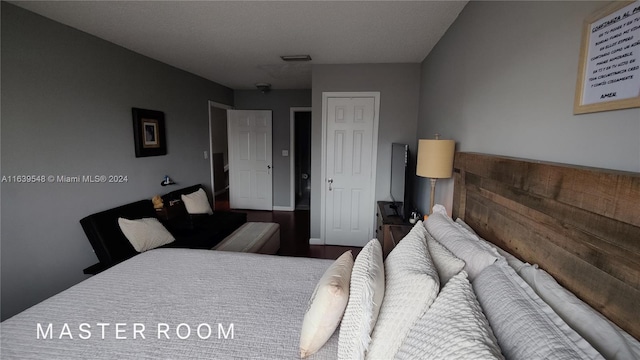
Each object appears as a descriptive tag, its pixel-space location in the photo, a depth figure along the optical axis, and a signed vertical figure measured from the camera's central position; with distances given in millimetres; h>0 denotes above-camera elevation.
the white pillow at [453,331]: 612 -469
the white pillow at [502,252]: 957 -413
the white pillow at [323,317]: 945 -617
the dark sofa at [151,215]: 2215 -880
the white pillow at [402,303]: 822 -513
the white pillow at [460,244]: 994 -411
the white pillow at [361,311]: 847 -553
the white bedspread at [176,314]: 985 -756
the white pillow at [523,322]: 571 -432
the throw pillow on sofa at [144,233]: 2355 -795
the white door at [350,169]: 3396 -236
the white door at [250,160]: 5098 -183
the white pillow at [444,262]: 998 -446
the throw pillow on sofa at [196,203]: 3425 -723
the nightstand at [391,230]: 2082 -665
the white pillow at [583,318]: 577 -423
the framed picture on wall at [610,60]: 657 +268
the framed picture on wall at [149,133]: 2896 +207
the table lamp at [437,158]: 1719 -35
